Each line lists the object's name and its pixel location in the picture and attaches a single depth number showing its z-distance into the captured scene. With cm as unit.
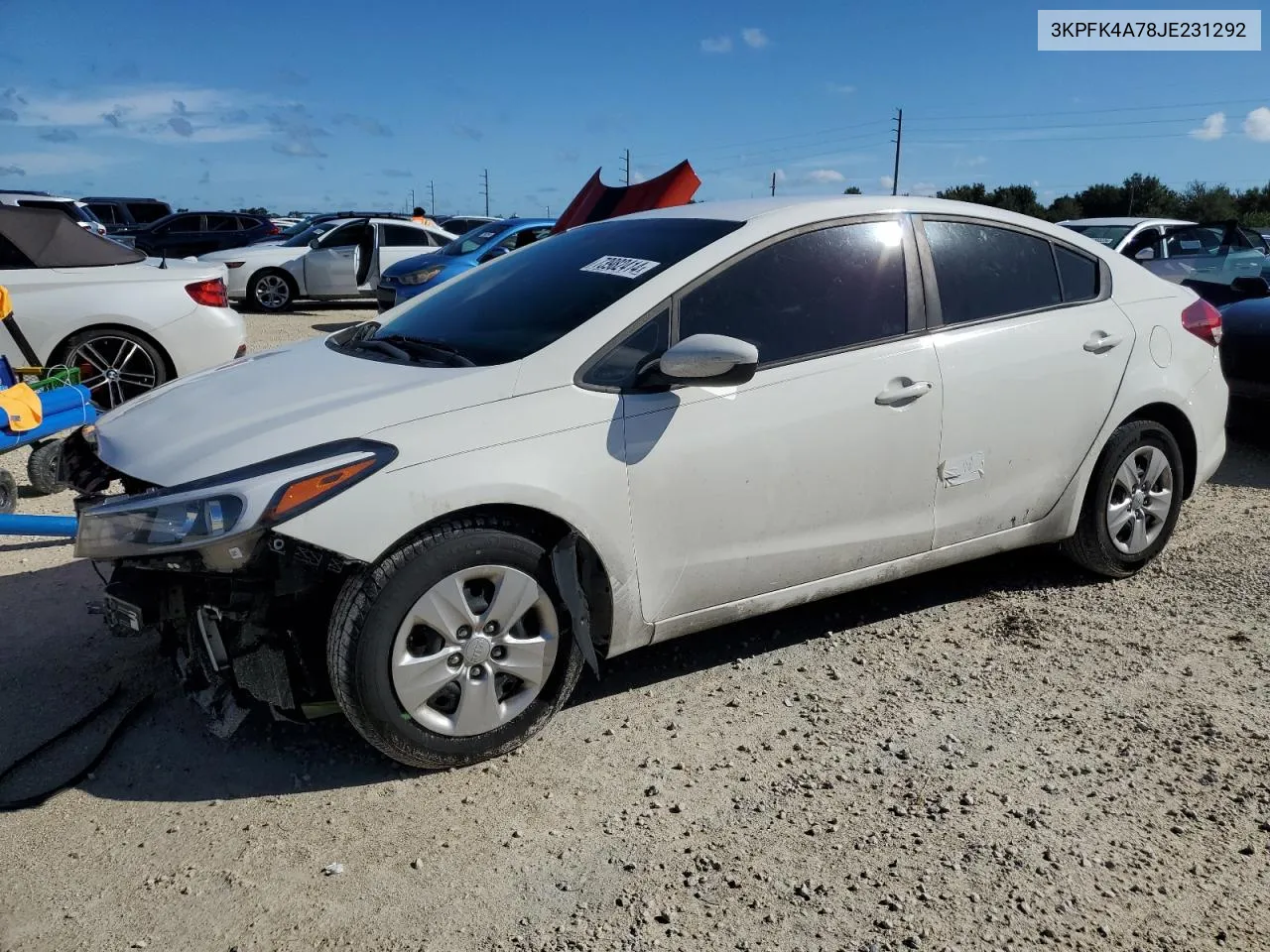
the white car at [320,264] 1659
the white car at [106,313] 704
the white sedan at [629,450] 278
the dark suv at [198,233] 2230
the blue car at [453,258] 1279
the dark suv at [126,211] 2583
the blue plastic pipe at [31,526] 395
